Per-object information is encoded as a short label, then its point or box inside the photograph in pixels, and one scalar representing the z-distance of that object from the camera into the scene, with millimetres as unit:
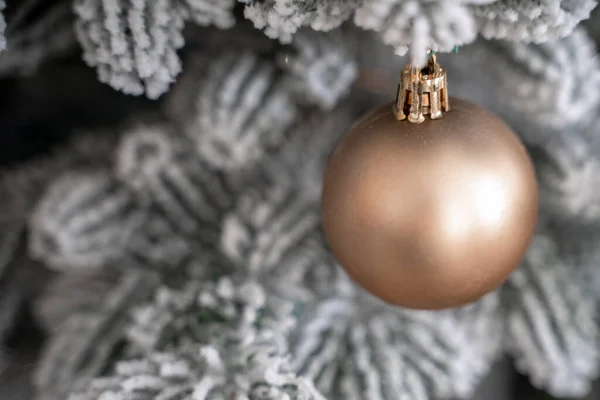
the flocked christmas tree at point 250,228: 395
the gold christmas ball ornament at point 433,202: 385
